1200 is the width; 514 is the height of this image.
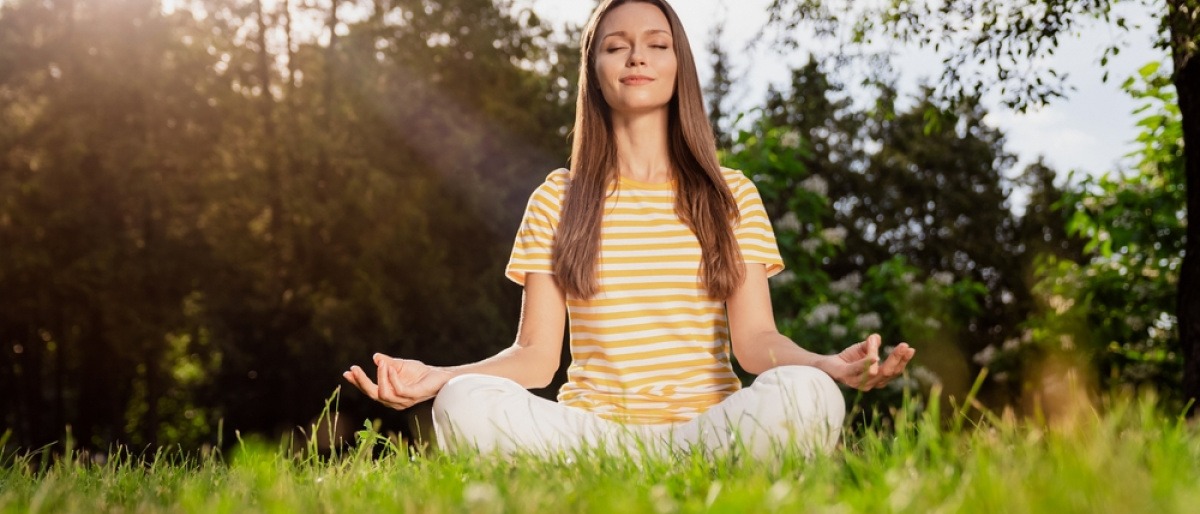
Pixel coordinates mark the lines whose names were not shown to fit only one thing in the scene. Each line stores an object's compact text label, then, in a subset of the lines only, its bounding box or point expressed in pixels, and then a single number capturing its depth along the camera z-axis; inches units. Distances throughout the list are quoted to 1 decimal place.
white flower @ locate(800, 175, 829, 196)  410.0
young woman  119.3
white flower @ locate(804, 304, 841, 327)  378.3
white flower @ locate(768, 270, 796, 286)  401.9
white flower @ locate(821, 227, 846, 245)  400.2
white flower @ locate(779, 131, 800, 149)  389.4
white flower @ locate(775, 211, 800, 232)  400.6
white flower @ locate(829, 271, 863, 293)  428.5
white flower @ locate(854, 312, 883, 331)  398.6
